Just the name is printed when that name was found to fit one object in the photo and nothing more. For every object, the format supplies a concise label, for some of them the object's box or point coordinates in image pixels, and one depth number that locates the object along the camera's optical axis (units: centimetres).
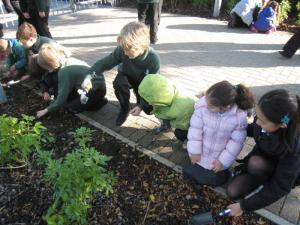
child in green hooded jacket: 280
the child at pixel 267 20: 679
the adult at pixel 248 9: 702
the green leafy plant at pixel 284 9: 755
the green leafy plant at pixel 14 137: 232
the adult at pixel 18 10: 582
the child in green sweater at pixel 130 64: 300
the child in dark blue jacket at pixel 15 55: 423
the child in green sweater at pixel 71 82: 333
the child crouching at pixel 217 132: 237
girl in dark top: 199
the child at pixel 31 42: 386
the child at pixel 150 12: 544
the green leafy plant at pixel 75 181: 190
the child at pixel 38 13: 525
